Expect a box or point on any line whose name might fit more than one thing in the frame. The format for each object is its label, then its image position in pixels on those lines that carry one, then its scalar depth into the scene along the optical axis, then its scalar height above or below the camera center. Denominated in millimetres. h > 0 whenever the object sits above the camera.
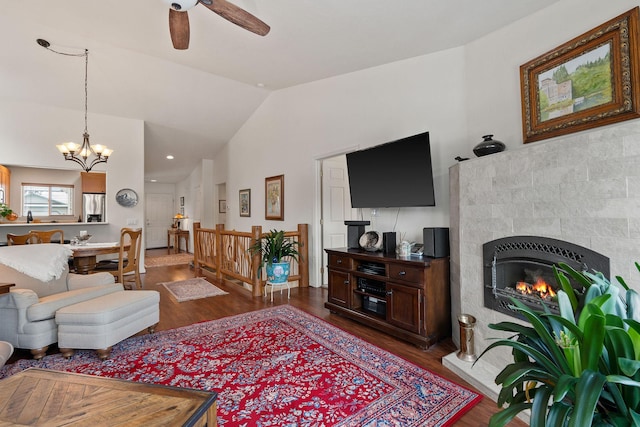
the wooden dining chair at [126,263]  4203 -599
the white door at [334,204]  4820 +283
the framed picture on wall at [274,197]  5557 +481
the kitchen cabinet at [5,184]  4902 +750
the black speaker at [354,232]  3520 -146
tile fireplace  1569 +45
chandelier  4105 +1176
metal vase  2242 -946
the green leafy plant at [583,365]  681 -388
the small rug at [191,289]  4273 -1063
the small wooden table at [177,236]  9750 -435
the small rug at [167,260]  7287 -985
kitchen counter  4911 +37
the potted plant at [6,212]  4883 +244
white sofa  2367 -625
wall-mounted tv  2822 +491
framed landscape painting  1849 +960
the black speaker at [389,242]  3178 -252
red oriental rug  1710 -1123
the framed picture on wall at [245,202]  6695 +469
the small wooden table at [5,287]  2178 -461
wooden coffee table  1049 -701
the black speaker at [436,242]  2750 -224
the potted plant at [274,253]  4078 -471
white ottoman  2352 -828
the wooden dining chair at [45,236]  4278 -151
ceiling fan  2240 +1726
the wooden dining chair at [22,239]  4070 -181
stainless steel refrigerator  5648 +370
